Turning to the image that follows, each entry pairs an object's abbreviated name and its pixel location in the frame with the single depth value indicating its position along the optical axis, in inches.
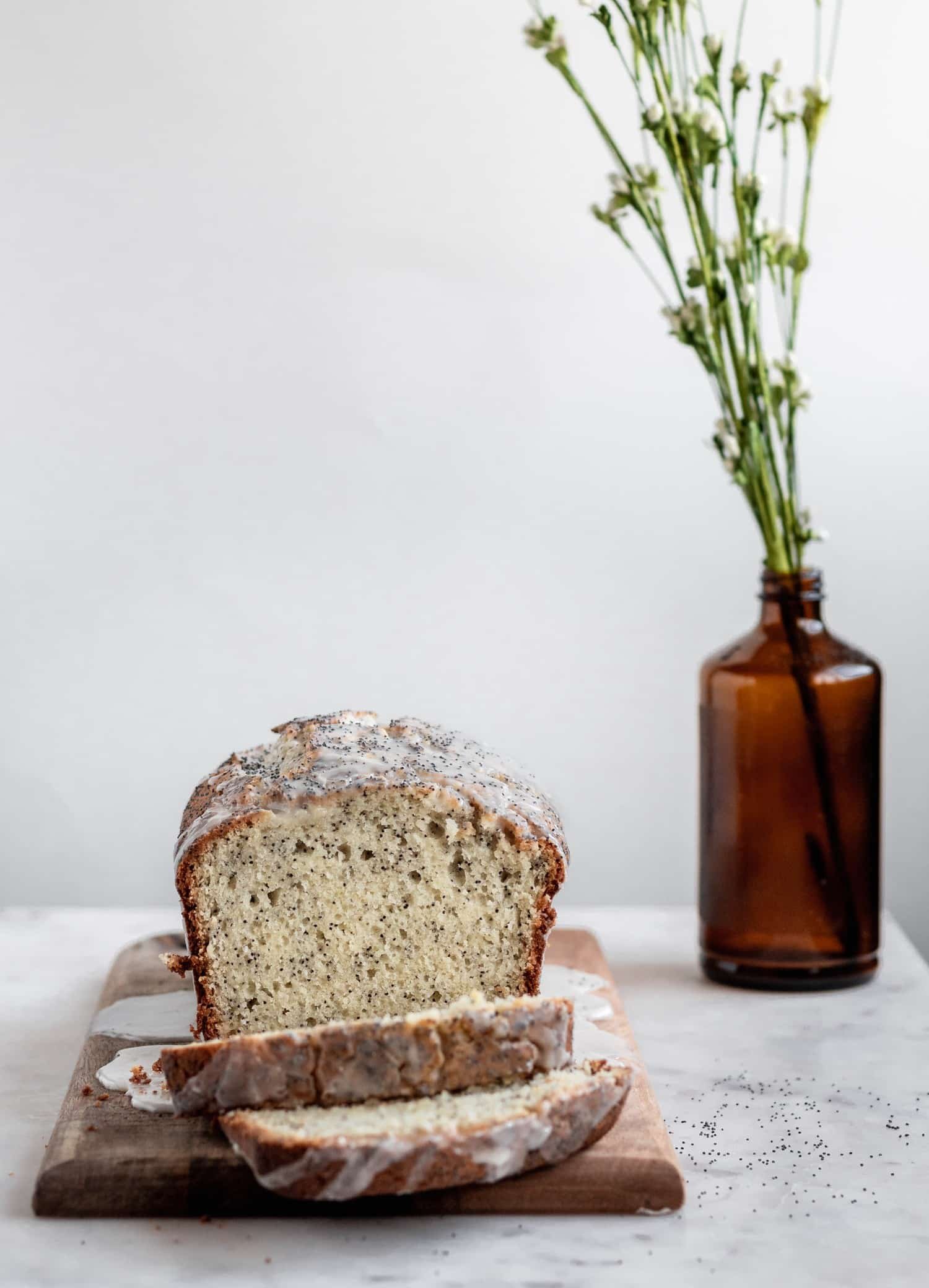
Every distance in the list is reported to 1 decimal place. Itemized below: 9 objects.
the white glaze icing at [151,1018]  31.9
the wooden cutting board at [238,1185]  26.9
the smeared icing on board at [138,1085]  29.0
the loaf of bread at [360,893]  30.5
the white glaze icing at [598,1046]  30.9
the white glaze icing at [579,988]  32.7
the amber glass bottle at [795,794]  33.9
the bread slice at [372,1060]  27.6
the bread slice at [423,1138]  26.3
